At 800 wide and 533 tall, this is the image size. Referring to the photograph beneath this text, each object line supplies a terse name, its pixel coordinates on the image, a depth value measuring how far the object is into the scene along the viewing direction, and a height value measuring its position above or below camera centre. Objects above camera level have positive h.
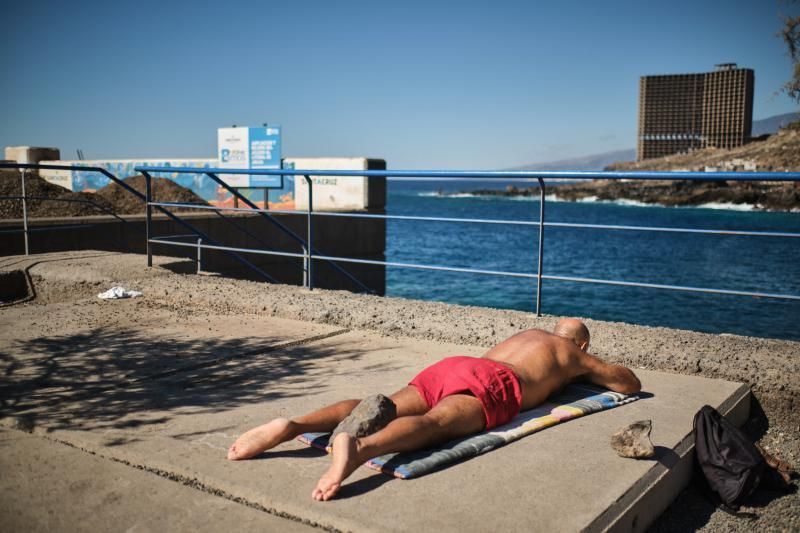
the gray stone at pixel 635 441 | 3.12 -1.13
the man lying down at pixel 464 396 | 2.94 -1.03
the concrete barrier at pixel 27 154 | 29.42 +1.23
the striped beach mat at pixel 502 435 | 2.98 -1.18
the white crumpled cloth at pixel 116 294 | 6.77 -1.07
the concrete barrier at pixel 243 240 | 12.26 -1.17
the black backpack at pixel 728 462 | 3.38 -1.33
